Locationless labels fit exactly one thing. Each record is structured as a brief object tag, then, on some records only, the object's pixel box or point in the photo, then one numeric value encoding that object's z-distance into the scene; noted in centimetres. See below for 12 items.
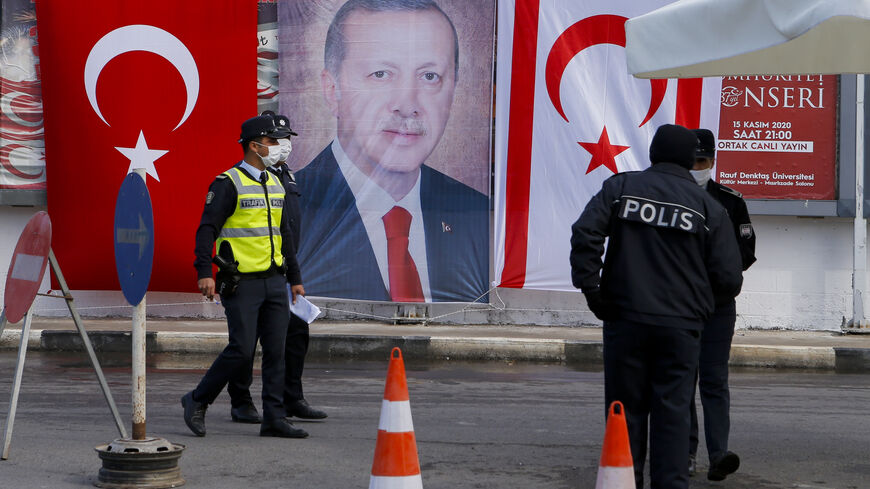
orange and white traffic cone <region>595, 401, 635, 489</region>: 859
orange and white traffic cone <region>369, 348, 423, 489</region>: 965
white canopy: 1034
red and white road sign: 1177
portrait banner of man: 2483
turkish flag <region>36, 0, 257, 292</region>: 2516
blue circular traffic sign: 1096
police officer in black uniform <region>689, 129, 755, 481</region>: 1172
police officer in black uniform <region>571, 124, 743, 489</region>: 1004
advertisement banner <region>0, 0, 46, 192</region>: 2577
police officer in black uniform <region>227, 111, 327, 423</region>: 1480
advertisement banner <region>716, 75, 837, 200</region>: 2481
